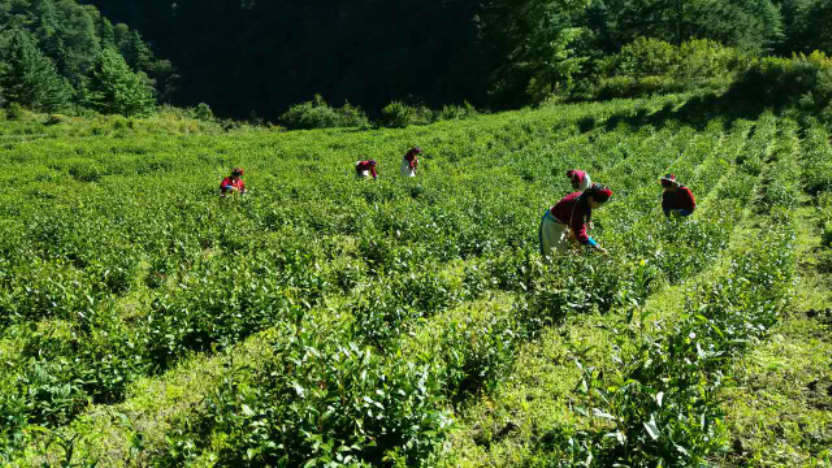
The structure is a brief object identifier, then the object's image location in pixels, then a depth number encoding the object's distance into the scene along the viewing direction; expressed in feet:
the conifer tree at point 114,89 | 186.80
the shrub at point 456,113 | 116.98
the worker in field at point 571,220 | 20.46
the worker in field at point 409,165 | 52.80
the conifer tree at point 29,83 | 211.00
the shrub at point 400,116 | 110.83
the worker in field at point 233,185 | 43.47
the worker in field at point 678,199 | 31.73
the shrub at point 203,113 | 188.34
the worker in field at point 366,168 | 51.29
